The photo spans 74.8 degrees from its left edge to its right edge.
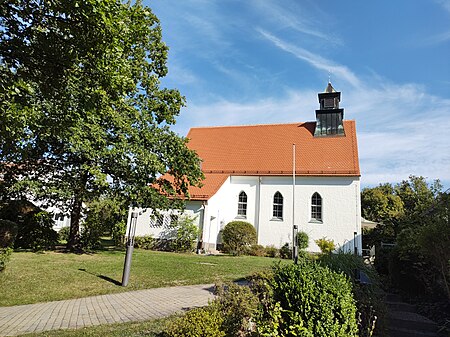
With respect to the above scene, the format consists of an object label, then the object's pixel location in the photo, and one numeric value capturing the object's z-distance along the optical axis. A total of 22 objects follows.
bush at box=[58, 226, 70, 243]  25.46
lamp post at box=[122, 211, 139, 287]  9.28
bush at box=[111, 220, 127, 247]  23.20
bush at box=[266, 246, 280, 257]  21.85
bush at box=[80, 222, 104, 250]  19.08
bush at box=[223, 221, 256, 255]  21.88
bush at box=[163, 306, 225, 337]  4.20
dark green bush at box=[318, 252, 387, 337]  4.98
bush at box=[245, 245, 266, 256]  21.88
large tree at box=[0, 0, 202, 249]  4.59
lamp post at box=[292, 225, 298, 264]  9.16
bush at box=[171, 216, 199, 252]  21.52
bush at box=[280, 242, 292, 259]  21.58
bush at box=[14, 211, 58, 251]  17.25
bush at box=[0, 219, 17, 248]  11.51
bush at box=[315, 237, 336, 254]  21.92
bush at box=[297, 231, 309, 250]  22.30
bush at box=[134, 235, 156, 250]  22.86
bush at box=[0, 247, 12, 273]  9.38
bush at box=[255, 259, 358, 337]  3.73
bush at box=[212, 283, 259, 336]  4.59
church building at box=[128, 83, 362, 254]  22.86
